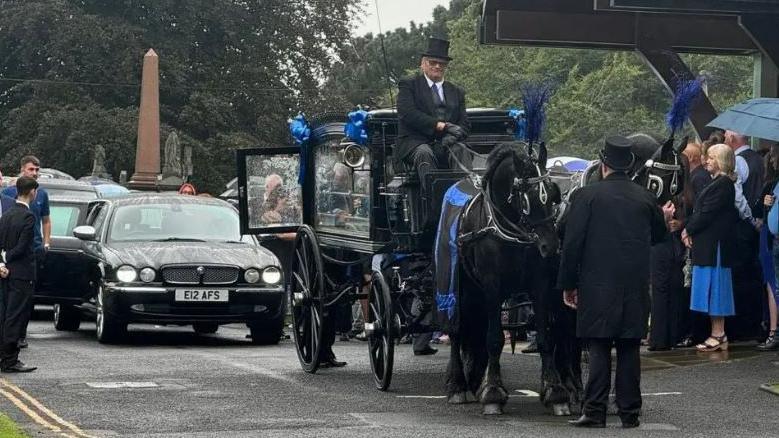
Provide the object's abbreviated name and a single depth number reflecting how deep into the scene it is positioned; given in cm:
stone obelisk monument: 4728
